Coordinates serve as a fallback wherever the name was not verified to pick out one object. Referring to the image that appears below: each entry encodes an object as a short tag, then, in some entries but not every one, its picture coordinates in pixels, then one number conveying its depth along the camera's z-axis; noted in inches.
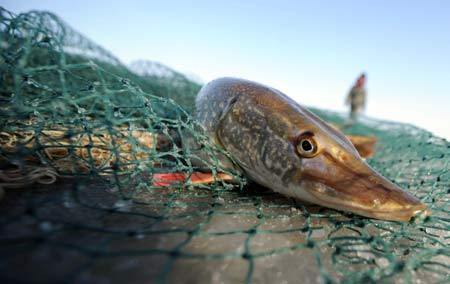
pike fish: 5.8
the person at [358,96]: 246.9
